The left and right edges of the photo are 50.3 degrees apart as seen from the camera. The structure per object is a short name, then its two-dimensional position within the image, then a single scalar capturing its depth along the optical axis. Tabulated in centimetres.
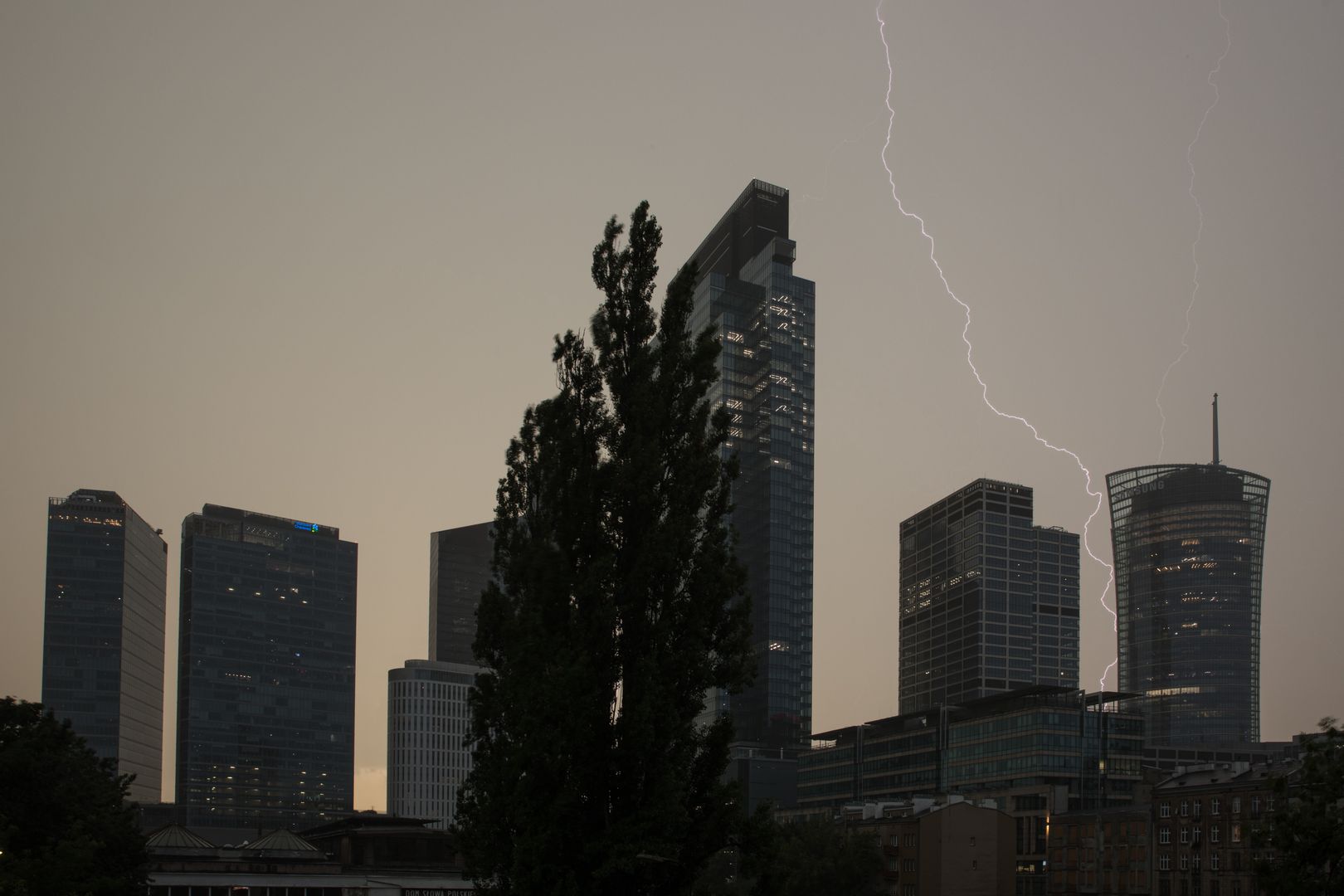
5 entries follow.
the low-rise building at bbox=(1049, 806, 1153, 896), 13038
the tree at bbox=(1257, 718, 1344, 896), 4394
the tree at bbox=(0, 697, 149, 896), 5366
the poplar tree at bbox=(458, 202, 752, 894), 3878
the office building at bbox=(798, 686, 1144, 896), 15538
